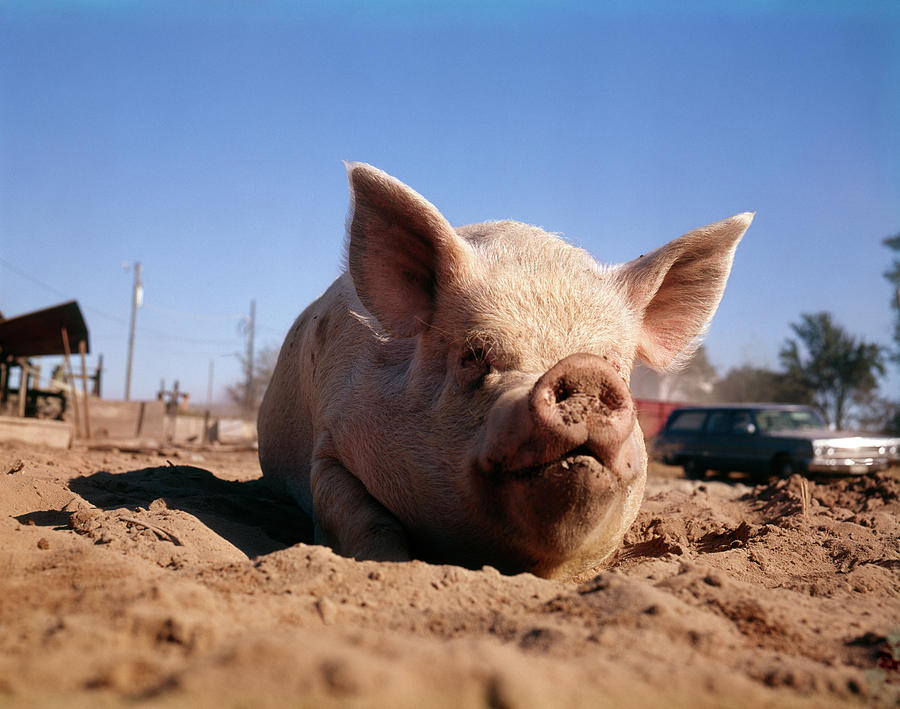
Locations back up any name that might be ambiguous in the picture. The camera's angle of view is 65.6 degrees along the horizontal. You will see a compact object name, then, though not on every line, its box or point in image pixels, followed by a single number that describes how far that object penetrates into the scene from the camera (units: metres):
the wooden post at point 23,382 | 15.01
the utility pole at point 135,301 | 36.88
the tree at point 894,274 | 34.01
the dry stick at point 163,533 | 3.21
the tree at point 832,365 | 36.88
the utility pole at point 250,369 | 55.87
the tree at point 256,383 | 54.63
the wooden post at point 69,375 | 14.97
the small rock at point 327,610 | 1.98
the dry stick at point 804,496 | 5.49
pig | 2.54
